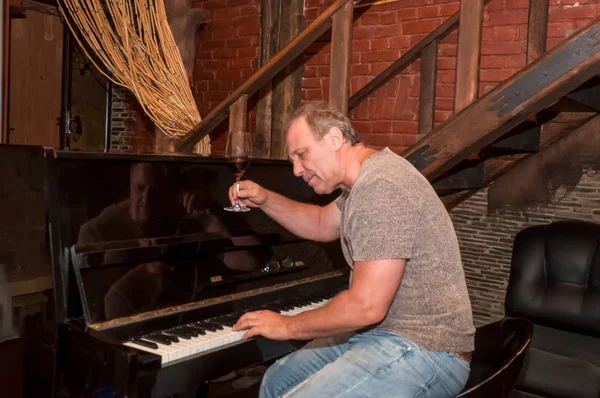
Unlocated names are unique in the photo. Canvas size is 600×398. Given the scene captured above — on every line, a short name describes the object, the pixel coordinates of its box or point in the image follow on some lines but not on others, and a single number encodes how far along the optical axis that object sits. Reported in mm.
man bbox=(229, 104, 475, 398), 1612
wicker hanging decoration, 3604
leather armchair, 2785
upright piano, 1642
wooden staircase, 2416
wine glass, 1964
